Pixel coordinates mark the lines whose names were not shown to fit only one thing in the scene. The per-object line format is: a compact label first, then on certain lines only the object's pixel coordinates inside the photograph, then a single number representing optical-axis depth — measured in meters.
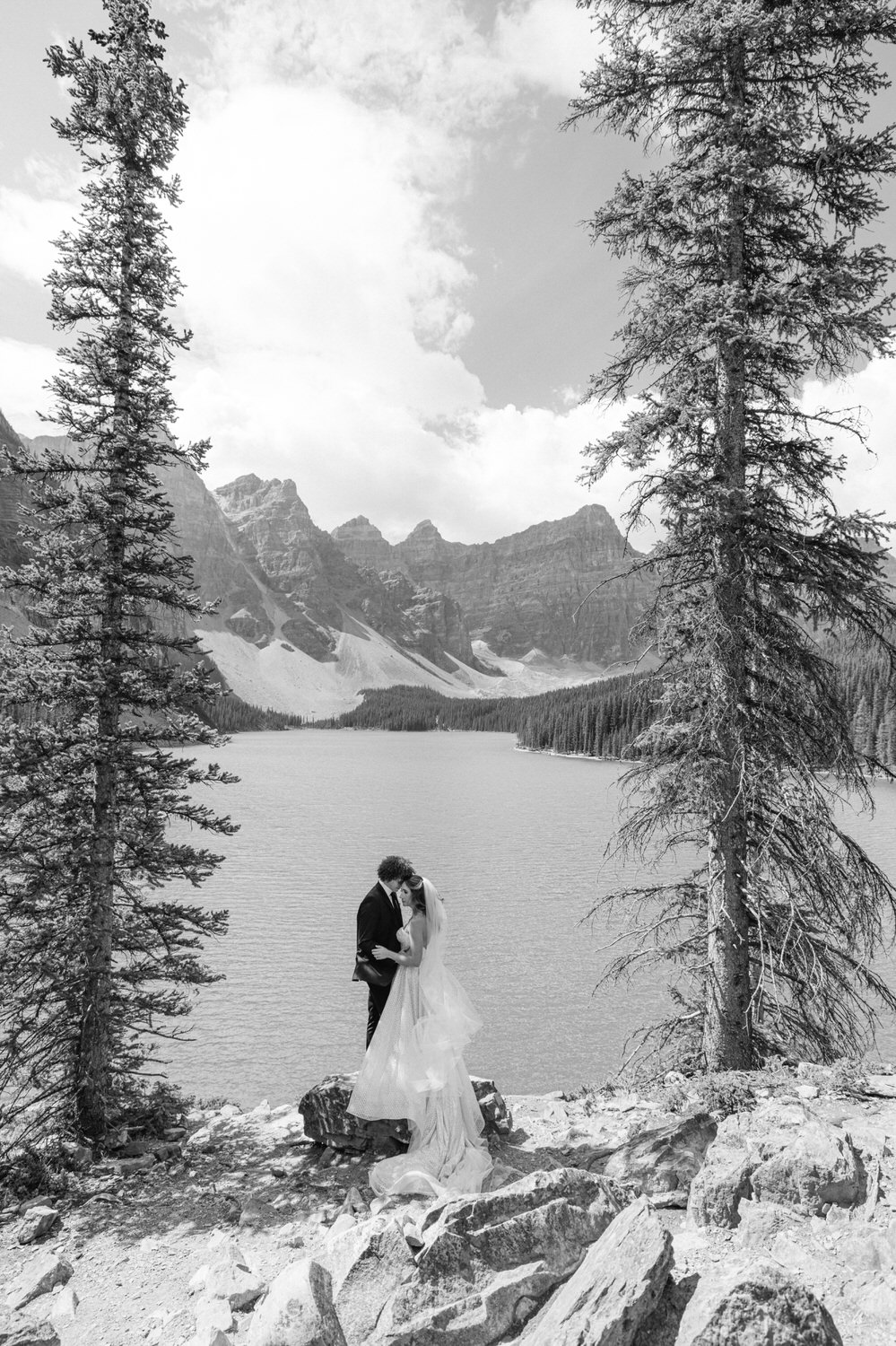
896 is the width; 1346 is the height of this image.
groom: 7.69
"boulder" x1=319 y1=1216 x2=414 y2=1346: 4.84
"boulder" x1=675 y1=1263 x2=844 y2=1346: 3.47
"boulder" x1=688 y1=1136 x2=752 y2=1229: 5.51
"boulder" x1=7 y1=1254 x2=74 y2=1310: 5.94
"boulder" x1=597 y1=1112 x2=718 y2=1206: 6.33
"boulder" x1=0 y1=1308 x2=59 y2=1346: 4.72
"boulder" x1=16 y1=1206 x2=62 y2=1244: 7.03
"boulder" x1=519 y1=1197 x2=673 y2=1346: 3.79
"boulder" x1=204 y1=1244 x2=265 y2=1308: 5.43
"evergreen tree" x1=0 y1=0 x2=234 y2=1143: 9.78
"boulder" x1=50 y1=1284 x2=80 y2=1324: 5.61
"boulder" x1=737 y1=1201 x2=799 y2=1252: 5.17
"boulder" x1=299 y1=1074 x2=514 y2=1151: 8.09
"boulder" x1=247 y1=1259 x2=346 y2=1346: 4.30
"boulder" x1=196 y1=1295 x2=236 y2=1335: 4.99
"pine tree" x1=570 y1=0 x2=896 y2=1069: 9.34
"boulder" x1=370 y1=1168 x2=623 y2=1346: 4.34
